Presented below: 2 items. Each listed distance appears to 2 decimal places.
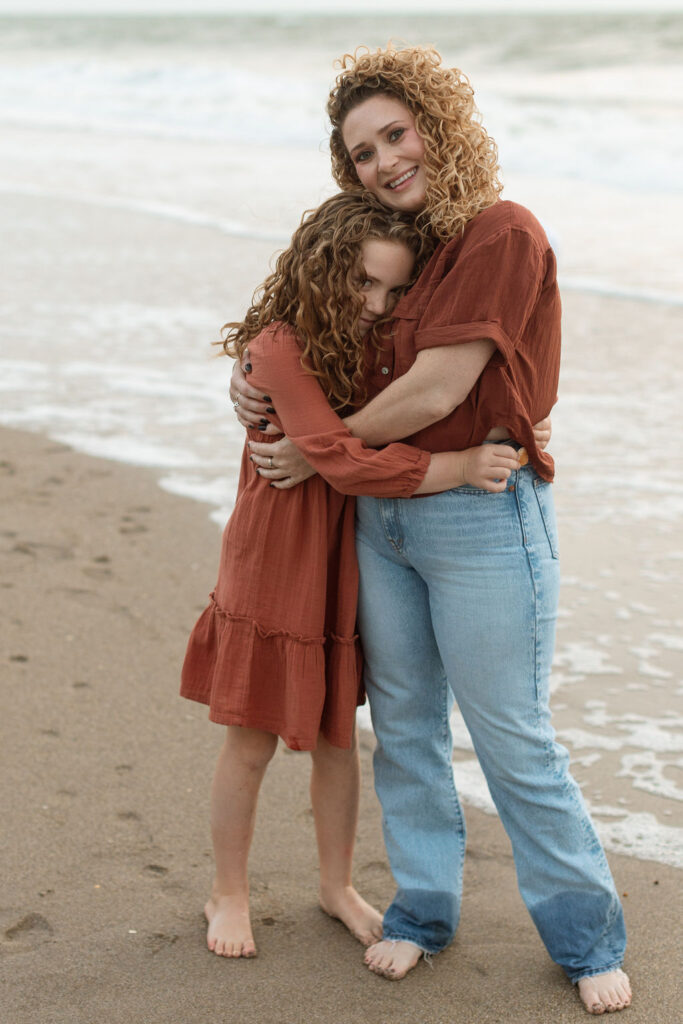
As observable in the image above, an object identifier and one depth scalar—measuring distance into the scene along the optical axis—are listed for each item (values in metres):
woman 2.15
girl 2.22
